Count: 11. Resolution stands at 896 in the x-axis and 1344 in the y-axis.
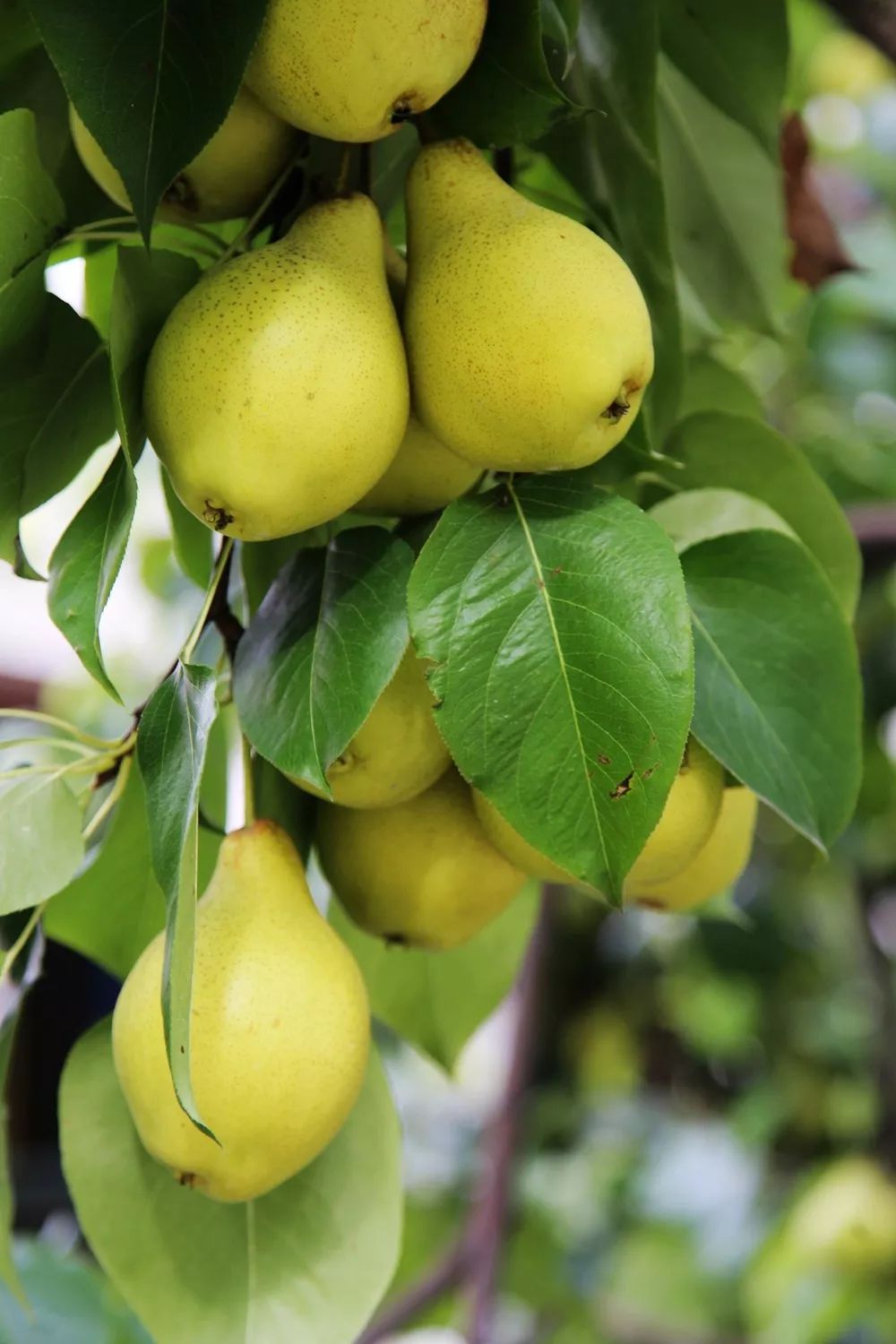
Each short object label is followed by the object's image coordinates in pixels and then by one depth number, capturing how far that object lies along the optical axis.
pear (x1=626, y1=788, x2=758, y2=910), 0.92
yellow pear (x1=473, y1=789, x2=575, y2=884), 0.85
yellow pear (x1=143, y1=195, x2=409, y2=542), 0.80
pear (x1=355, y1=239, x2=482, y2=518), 0.85
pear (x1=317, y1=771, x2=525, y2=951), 0.87
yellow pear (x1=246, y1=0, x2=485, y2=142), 0.80
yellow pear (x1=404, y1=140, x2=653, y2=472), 0.81
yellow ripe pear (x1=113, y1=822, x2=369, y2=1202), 0.82
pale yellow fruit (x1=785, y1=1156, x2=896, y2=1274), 1.94
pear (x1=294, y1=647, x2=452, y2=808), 0.84
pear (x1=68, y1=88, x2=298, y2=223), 0.84
